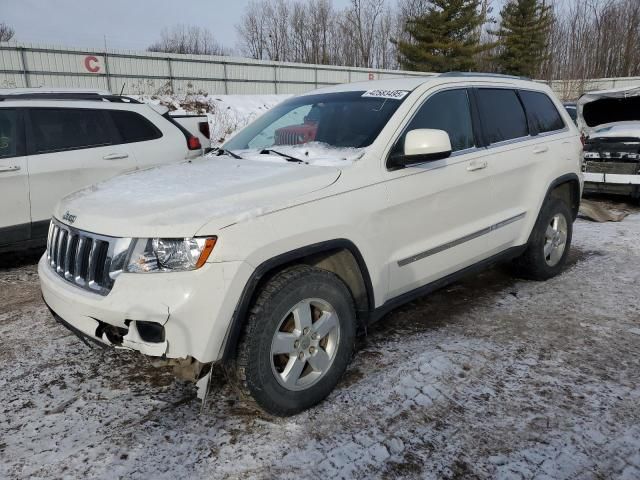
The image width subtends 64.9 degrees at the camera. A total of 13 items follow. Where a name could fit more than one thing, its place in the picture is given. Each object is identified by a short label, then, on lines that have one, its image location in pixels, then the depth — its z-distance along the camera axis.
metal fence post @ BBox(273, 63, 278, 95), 27.72
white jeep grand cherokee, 2.29
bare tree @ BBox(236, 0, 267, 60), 58.88
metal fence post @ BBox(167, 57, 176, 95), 24.03
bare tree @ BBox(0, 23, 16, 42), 50.66
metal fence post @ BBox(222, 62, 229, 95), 25.89
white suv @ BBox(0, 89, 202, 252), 5.08
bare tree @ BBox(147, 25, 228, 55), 55.00
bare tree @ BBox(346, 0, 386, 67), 57.06
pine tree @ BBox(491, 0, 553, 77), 46.41
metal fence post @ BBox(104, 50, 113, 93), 22.19
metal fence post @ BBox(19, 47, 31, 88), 20.11
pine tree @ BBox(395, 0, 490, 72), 39.34
